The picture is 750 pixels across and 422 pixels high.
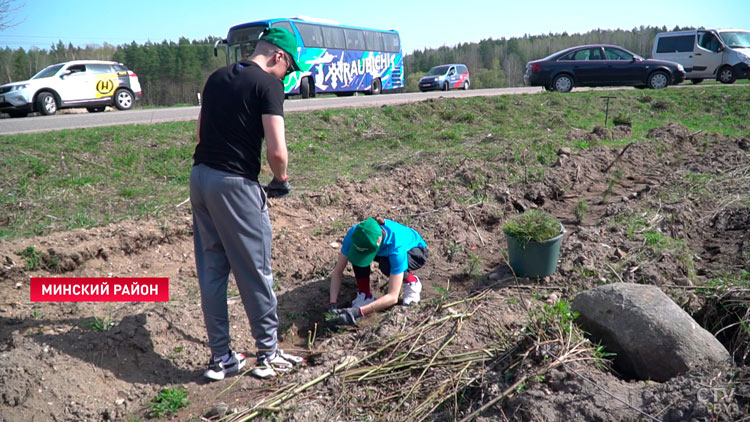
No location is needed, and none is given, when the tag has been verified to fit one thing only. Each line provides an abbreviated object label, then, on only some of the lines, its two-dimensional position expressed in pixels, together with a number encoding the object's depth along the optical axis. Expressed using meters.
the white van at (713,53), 18.31
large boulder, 2.88
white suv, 13.77
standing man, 2.86
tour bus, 17.70
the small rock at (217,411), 2.87
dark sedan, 16.14
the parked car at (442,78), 26.67
